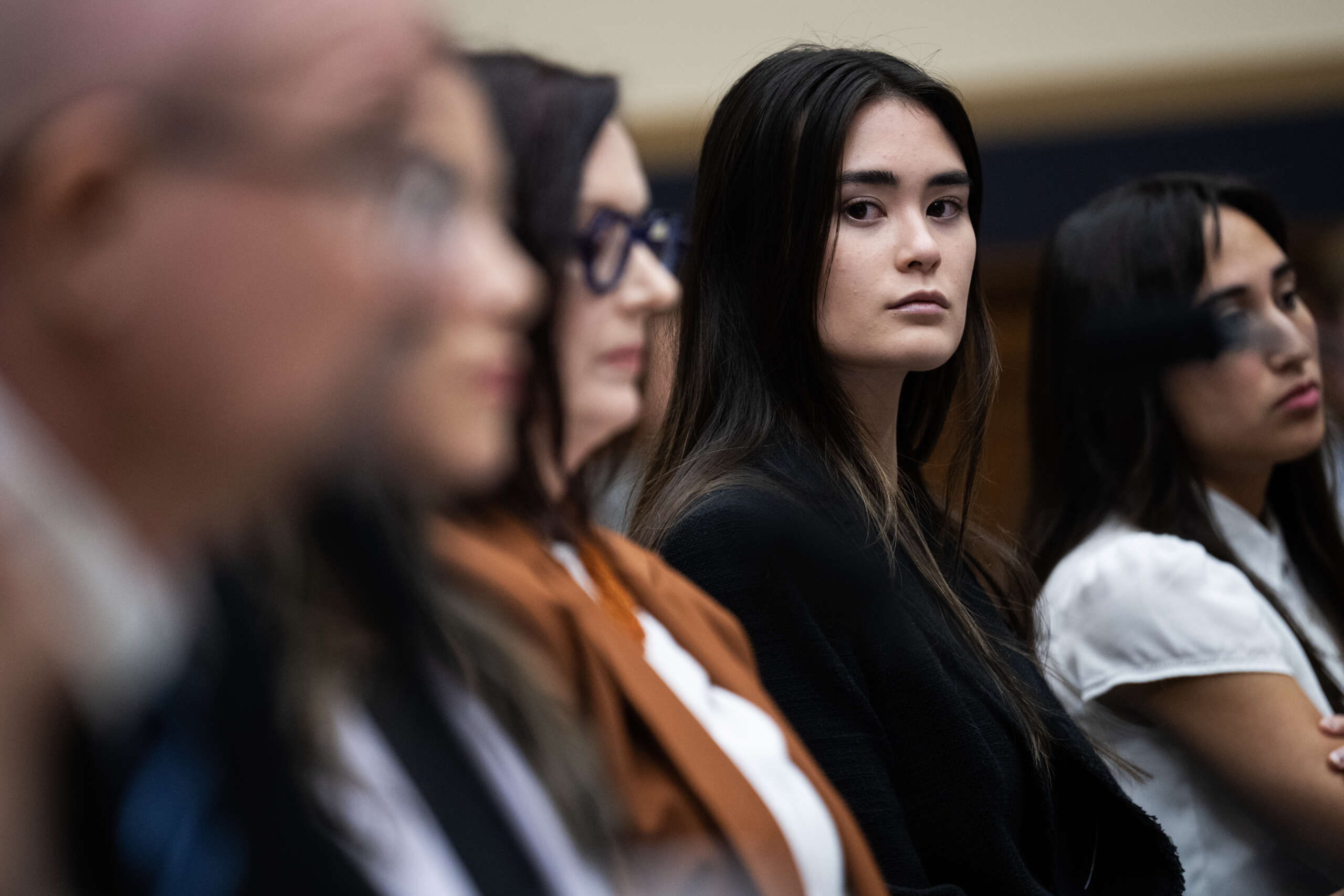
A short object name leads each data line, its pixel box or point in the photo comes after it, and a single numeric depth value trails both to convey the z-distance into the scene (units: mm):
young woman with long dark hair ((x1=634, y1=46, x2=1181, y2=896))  4058
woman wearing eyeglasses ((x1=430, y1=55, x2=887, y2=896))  3812
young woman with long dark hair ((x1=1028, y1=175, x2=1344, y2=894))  4220
